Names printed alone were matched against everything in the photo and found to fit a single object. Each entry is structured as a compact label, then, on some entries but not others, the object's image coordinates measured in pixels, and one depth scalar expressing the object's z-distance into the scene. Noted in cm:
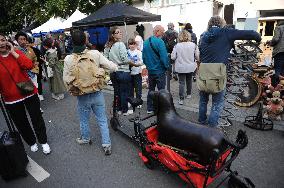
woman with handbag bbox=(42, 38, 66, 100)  749
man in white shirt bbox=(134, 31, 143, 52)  885
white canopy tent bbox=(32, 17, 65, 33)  1598
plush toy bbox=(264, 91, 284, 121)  495
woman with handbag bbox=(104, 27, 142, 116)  500
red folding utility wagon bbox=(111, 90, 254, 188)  277
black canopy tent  777
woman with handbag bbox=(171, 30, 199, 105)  582
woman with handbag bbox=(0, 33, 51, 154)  363
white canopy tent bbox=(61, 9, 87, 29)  1434
